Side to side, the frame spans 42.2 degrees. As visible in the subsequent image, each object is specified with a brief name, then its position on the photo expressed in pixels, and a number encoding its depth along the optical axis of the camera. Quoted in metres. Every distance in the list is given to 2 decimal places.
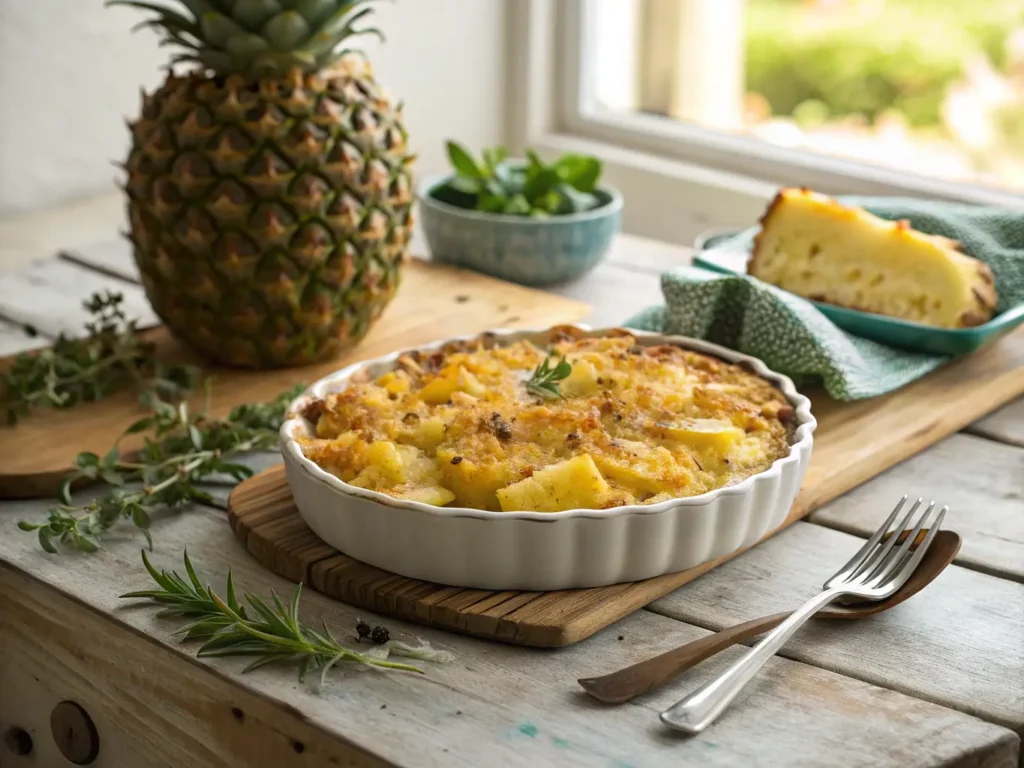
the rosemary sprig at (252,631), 1.07
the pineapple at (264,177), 1.56
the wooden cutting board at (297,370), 1.43
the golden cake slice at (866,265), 1.67
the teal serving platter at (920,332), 1.63
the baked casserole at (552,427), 1.17
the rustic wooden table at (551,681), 0.98
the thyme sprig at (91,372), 1.59
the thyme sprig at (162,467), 1.29
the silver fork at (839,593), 0.99
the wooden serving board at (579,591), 1.12
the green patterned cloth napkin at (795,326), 1.55
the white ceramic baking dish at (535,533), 1.12
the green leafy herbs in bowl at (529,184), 2.08
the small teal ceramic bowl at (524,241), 2.04
